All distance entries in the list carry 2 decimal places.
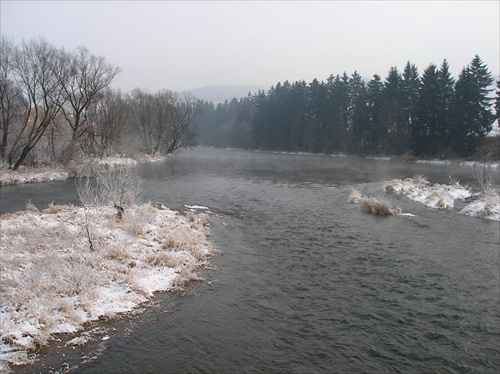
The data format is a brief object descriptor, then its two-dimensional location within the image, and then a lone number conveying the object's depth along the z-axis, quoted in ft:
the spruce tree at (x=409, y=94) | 217.77
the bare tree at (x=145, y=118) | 227.61
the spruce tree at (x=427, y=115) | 201.57
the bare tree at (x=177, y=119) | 239.50
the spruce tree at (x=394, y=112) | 221.46
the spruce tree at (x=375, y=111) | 235.61
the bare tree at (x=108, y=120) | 167.94
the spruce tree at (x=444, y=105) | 197.06
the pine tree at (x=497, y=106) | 182.19
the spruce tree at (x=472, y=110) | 184.24
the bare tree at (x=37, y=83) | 108.58
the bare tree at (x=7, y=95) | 105.09
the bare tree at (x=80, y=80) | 122.11
